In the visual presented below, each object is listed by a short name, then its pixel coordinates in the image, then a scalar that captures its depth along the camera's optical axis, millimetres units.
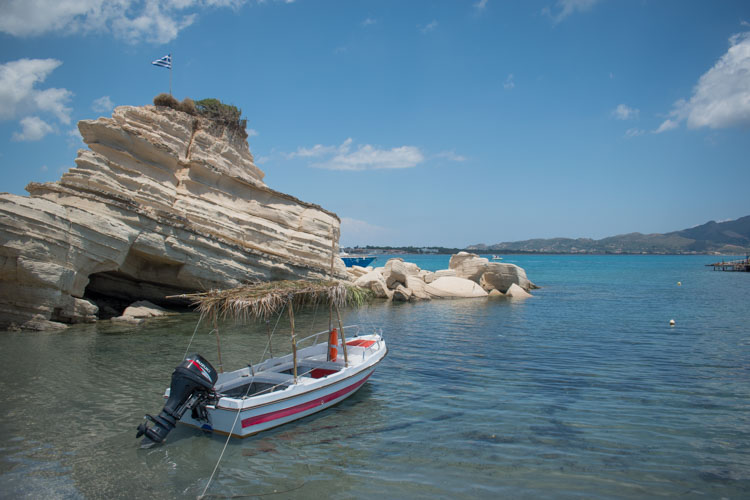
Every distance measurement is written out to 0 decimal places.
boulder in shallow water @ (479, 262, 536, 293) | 38219
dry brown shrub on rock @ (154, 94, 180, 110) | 26547
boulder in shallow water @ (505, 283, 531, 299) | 36312
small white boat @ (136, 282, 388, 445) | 8766
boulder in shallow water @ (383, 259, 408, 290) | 34975
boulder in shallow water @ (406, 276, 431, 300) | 34188
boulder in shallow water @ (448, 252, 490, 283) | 39562
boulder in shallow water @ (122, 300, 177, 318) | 22141
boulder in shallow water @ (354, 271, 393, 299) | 34375
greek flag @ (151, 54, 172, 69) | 25875
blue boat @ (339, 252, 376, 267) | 77275
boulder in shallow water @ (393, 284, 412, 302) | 33281
